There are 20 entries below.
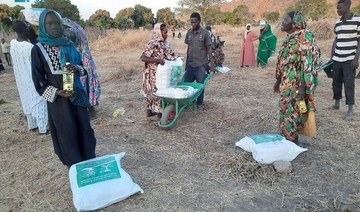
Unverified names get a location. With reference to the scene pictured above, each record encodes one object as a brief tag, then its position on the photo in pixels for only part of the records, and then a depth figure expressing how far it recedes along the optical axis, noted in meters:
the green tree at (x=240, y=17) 40.75
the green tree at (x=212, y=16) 40.28
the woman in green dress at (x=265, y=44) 9.86
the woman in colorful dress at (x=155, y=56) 4.64
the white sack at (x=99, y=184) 2.65
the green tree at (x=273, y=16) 42.44
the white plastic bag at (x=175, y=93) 4.39
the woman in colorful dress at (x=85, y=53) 4.81
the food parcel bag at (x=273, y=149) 3.35
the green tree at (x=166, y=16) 41.72
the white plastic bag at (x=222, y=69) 9.50
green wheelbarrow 4.57
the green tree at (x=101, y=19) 33.88
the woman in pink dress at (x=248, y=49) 10.24
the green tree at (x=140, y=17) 38.22
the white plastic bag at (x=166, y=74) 4.56
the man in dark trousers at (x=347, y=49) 4.55
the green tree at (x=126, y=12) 38.38
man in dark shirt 5.25
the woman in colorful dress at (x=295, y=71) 3.33
